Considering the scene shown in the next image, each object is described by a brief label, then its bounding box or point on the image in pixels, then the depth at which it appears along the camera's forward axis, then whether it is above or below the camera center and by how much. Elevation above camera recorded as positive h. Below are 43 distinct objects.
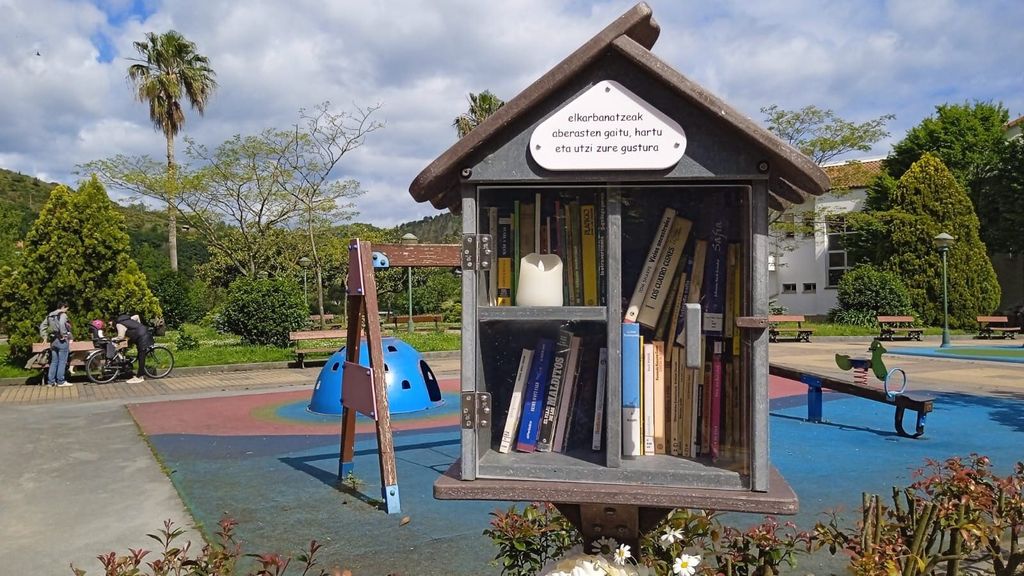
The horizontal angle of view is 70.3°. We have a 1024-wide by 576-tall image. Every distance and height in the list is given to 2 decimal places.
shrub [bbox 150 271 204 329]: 27.75 +0.43
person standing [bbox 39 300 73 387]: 13.12 -0.67
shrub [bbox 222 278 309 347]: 18.64 -0.12
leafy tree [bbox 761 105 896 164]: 28.38 +6.70
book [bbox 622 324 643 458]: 2.27 -0.26
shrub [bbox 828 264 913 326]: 27.04 +0.21
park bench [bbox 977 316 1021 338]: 25.03 -0.93
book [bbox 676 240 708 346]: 2.35 +0.08
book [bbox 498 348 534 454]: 2.45 -0.35
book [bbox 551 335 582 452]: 2.42 -0.30
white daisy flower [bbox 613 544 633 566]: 2.28 -0.78
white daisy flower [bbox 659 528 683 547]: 2.50 -0.80
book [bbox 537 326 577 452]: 2.43 -0.28
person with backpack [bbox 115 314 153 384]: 13.99 -0.51
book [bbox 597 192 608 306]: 2.30 +0.19
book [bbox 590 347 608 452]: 2.35 -0.32
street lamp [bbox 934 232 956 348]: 21.27 +1.79
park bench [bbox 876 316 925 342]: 24.36 -0.89
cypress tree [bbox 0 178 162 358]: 15.07 +0.77
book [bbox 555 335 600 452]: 2.41 -0.34
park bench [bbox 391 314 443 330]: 26.86 -0.47
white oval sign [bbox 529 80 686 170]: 2.19 +0.51
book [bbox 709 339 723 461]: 2.34 -0.30
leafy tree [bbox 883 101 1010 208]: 33.16 +7.53
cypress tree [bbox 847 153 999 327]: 28.86 +2.44
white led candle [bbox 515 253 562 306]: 2.37 +0.07
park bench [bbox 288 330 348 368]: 16.09 -0.71
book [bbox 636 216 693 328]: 2.35 +0.11
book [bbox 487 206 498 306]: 2.40 +0.11
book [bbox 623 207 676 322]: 2.35 +0.14
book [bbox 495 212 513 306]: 2.43 +0.15
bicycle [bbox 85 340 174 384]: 13.81 -1.12
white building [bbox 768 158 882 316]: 35.19 +2.18
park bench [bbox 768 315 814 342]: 23.33 -0.90
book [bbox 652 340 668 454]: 2.35 -0.31
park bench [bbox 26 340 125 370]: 13.88 -0.89
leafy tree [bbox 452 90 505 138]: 34.50 +9.46
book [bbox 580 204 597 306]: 2.38 +0.18
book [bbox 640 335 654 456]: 2.34 -0.30
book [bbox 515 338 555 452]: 2.44 -0.30
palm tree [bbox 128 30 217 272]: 32.56 +10.31
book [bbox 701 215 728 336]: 2.34 +0.07
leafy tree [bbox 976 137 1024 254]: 30.17 +4.30
